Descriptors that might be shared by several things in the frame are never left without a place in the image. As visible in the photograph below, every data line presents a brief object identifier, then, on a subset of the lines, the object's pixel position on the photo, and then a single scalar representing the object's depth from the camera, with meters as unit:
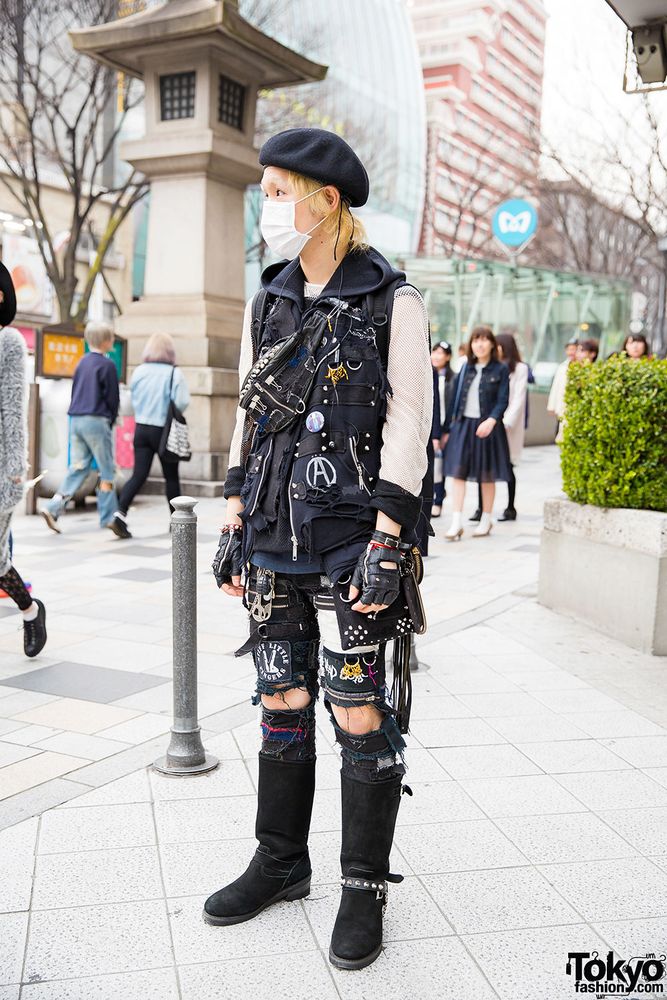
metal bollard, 3.40
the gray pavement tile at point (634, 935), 2.41
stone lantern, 11.73
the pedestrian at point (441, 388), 9.90
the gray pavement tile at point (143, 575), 7.13
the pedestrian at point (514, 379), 9.55
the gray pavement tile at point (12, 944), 2.27
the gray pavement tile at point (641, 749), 3.75
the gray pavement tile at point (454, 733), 3.90
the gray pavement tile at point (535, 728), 3.98
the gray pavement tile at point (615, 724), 4.07
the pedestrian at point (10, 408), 4.50
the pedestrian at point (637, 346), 9.60
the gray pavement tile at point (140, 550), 8.10
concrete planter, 5.19
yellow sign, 10.49
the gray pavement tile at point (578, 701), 4.38
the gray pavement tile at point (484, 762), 3.59
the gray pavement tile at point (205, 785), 3.32
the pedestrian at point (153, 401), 9.19
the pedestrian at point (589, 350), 10.40
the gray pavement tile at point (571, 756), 3.66
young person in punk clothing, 2.36
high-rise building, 74.44
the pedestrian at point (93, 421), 8.76
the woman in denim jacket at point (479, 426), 9.05
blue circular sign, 15.86
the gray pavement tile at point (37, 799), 3.14
